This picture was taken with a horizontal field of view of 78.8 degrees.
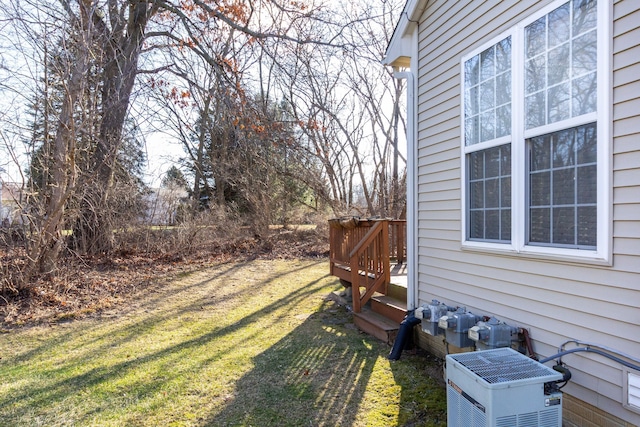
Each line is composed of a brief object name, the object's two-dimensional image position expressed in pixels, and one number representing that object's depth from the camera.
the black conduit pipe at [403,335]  4.21
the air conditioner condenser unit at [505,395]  2.02
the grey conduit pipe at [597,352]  2.09
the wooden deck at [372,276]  4.93
